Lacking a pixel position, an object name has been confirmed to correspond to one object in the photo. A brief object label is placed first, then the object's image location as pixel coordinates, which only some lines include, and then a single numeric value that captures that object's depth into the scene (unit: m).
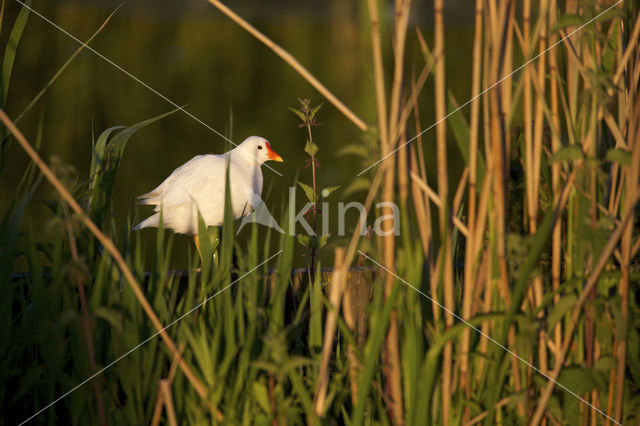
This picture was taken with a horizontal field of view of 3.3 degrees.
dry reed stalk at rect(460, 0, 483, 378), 14.88
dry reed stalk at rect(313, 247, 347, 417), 13.85
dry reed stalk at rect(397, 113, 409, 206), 14.20
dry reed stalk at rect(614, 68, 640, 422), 15.09
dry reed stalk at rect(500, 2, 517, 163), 15.00
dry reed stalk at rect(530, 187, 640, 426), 14.21
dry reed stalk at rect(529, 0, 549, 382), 15.63
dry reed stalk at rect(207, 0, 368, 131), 14.29
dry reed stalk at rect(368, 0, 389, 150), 13.96
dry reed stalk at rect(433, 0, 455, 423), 14.51
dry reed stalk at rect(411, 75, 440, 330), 15.26
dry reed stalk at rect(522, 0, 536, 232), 15.69
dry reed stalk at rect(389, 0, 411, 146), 14.04
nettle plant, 18.00
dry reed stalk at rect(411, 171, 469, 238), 14.93
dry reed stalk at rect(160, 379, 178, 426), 13.72
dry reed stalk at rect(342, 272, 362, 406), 15.40
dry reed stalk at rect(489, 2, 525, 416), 14.66
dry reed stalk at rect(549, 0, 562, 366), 15.95
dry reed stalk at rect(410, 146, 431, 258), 14.89
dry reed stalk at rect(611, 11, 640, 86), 15.90
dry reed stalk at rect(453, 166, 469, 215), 15.81
